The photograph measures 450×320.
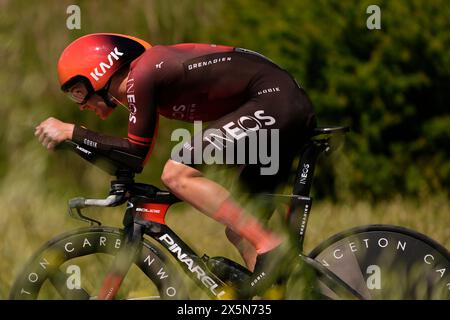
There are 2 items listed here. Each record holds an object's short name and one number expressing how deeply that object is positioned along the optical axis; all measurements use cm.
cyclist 912
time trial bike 928
